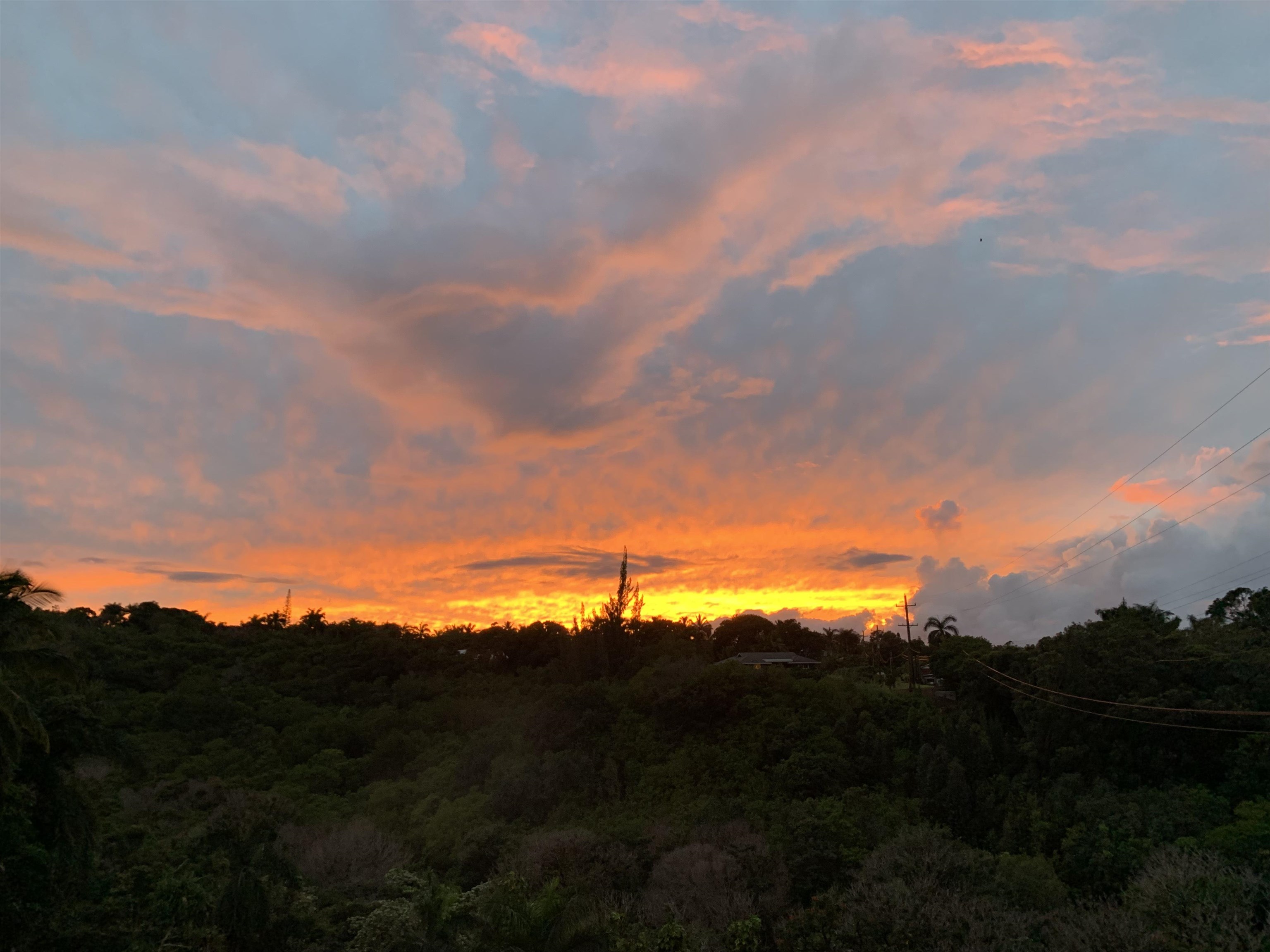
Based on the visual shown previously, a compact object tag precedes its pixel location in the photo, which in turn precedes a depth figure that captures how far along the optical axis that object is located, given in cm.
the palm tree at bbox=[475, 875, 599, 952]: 1997
